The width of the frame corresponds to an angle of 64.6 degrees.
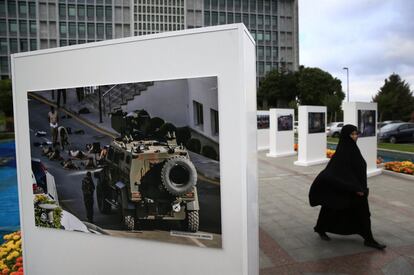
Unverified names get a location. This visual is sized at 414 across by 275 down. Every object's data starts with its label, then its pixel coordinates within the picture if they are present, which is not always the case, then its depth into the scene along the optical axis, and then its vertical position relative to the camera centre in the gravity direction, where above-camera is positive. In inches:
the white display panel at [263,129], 855.7 -25.2
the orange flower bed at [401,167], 436.1 -69.3
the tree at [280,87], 2508.6 +248.1
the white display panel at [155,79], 111.4 -2.6
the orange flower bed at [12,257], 178.2 -78.0
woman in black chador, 194.2 -43.6
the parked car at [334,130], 1160.8 -42.2
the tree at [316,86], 2289.6 +231.4
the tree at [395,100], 1594.5 +87.1
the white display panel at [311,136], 556.4 -30.0
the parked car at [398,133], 909.4 -44.9
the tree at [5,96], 1722.4 +150.3
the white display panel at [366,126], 422.6 -11.8
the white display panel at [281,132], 702.5 -28.0
